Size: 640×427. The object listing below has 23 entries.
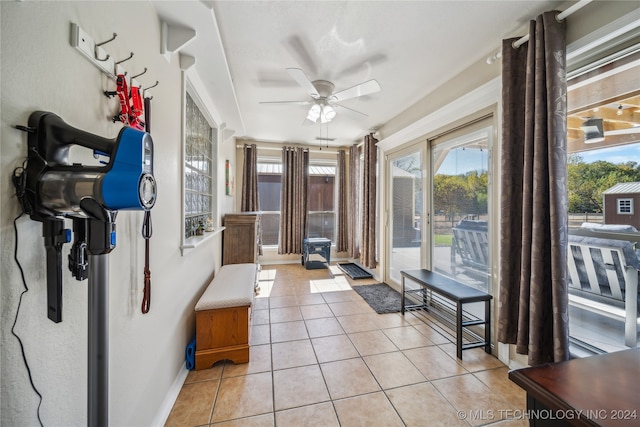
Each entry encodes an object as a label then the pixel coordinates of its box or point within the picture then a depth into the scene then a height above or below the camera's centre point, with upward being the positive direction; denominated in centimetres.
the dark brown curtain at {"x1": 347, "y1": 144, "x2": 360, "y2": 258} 491 +36
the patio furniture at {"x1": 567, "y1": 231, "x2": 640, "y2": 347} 137 -38
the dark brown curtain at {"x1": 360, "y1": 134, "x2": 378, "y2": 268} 405 +33
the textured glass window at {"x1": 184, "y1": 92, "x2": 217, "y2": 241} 211 +45
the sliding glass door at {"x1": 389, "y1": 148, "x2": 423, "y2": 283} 312 +4
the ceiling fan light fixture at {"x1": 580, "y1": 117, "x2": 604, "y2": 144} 149 +54
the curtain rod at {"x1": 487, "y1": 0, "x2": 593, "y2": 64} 129 +117
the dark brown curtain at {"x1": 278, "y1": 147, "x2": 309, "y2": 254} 489 +31
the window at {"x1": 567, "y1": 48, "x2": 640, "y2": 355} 135 +14
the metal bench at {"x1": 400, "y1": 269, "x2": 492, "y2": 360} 199 -69
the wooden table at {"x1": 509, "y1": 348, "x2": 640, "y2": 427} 59 -48
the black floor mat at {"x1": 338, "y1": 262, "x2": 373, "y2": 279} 416 -104
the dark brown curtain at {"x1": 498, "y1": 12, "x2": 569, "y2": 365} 142 +12
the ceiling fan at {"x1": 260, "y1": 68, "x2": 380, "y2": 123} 208 +116
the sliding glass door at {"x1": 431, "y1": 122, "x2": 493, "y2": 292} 222 +10
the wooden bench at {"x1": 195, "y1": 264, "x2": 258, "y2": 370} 186 -90
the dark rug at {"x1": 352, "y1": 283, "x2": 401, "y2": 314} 295 -112
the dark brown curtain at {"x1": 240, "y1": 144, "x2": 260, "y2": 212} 472 +67
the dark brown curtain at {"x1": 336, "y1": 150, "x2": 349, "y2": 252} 520 +14
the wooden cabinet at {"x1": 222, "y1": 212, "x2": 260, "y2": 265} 348 -39
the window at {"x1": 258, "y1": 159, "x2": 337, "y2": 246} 517 +34
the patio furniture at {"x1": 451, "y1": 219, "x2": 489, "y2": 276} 223 -31
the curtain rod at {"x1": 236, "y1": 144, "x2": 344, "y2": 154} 493 +136
